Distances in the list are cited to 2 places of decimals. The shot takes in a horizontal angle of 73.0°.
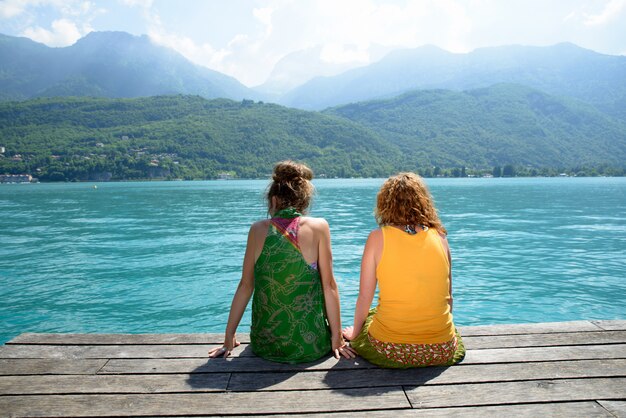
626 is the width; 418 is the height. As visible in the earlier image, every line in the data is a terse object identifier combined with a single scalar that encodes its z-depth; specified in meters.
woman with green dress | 3.07
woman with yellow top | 2.91
